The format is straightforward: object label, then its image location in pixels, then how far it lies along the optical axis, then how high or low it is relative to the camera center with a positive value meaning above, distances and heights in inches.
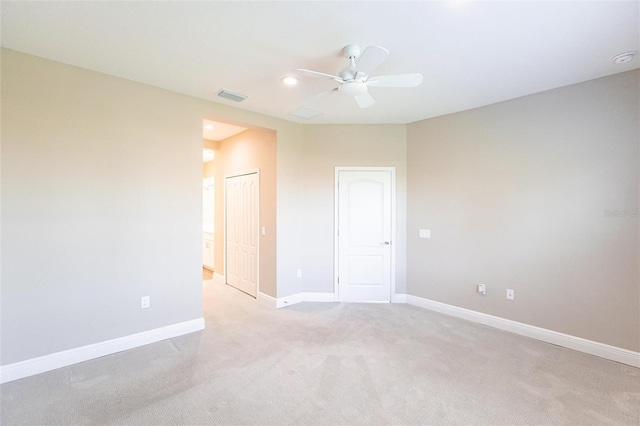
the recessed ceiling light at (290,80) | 118.6 +51.2
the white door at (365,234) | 183.3 -14.5
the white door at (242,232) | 192.2 -14.1
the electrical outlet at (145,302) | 125.5 -37.2
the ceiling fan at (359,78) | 91.1 +40.5
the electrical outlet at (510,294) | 141.0 -39.3
